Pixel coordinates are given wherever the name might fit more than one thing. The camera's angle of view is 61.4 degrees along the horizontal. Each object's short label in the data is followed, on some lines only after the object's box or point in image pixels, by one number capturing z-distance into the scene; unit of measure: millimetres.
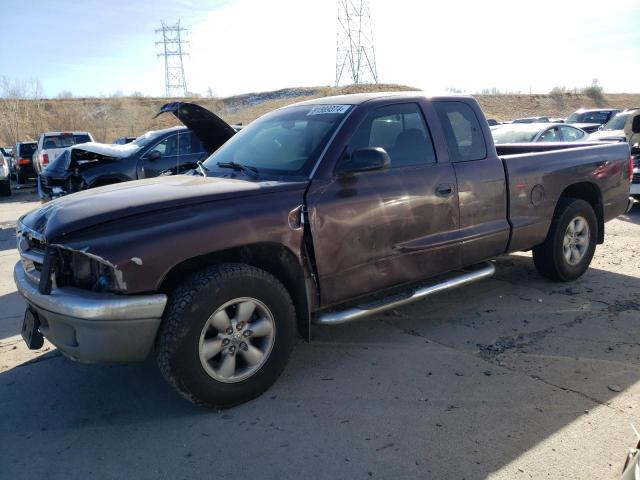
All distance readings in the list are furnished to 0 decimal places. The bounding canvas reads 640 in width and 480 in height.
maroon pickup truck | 3055
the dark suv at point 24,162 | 20203
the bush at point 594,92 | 63325
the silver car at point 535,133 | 10477
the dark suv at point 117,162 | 9039
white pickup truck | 16477
